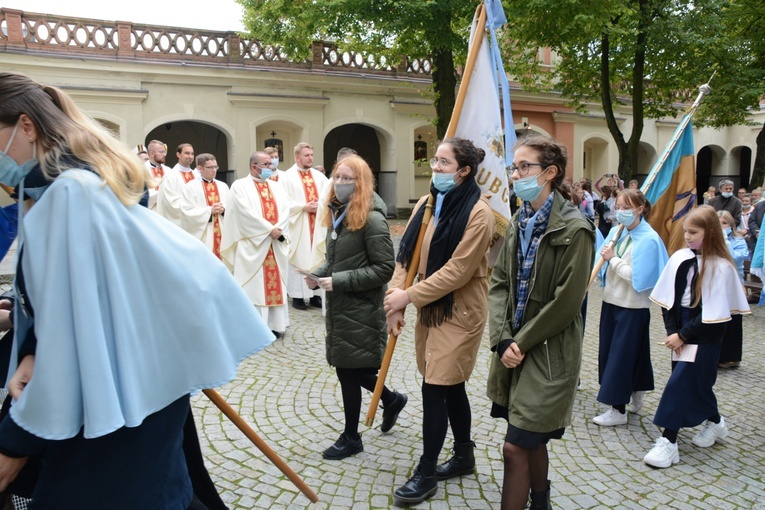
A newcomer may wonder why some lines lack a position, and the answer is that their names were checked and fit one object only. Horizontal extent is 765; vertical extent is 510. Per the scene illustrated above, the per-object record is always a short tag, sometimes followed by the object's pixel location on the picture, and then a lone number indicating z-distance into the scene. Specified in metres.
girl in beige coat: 3.29
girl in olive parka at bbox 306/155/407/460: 3.80
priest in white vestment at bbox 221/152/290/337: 7.35
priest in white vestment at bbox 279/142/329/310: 8.78
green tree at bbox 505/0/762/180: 14.29
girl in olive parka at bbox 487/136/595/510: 2.80
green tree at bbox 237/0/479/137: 14.31
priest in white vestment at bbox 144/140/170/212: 9.98
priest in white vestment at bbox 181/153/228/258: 8.61
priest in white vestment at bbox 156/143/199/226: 8.82
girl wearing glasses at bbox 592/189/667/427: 4.53
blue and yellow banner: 6.02
